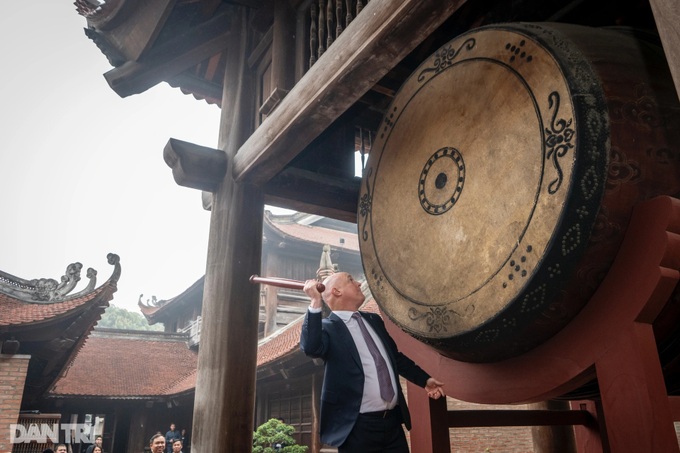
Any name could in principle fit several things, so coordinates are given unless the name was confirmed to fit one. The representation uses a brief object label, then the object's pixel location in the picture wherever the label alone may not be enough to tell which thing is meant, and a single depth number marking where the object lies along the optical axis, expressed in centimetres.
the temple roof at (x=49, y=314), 870
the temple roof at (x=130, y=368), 1546
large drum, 145
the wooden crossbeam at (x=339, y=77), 191
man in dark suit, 179
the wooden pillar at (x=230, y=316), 274
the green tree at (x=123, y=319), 5975
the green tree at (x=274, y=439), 798
